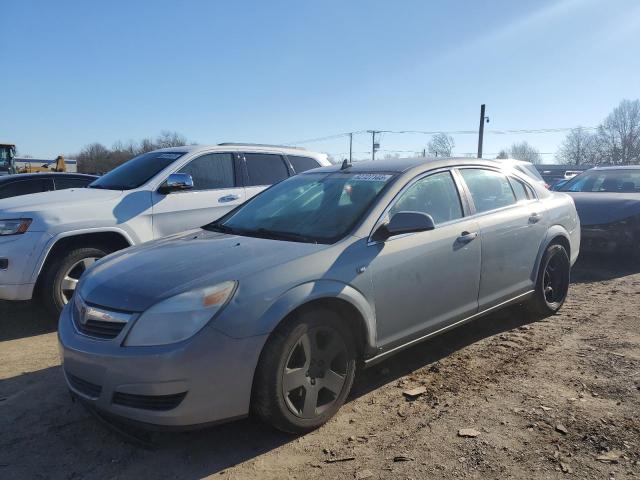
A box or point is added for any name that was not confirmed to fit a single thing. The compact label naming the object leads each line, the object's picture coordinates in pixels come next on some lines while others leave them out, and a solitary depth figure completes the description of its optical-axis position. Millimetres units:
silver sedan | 2709
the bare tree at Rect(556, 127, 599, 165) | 84250
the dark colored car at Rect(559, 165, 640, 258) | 7660
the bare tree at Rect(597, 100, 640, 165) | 78812
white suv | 5047
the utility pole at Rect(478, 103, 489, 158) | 37000
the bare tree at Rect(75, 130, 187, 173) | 72625
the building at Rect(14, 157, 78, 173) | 41556
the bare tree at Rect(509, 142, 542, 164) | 89969
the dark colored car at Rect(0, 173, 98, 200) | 8180
